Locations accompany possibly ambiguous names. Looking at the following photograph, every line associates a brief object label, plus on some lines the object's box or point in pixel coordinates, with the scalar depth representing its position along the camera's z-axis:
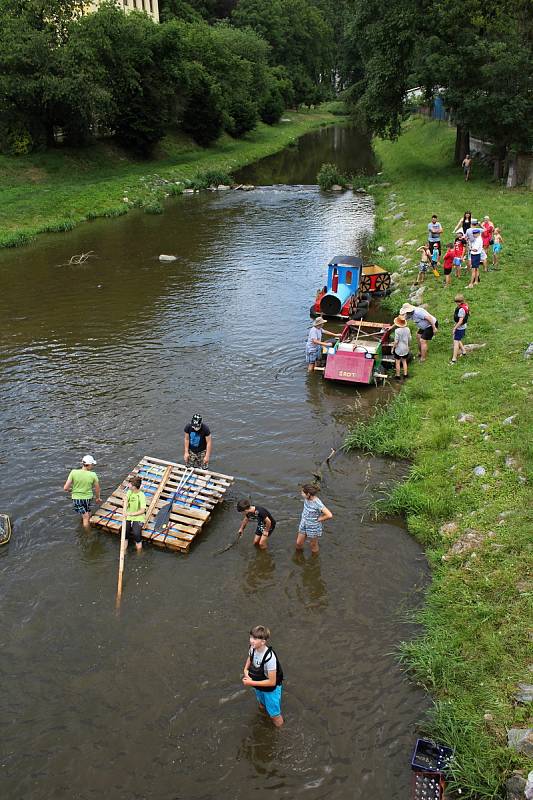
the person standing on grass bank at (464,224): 21.83
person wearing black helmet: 12.23
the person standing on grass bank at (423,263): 21.94
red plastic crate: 6.62
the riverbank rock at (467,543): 9.87
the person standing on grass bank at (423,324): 16.30
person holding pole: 10.73
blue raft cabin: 20.45
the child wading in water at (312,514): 10.05
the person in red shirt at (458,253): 21.59
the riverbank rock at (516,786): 6.35
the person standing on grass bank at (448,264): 20.72
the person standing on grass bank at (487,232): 22.06
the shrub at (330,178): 45.38
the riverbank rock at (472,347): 16.12
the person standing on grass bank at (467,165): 37.06
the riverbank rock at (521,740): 6.68
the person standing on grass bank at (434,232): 22.56
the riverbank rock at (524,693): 7.19
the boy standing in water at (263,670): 7.27
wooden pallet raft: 10.93
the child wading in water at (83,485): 11.03
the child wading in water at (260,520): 10.31
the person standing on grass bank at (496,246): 21.56
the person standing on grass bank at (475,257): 19.95
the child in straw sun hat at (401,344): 16.06
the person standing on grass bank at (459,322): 15.41
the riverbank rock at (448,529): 10.46
